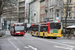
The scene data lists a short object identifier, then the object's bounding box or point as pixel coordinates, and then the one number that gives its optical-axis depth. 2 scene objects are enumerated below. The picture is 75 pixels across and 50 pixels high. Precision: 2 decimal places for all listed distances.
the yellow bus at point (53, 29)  34.38
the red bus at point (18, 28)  44.25
